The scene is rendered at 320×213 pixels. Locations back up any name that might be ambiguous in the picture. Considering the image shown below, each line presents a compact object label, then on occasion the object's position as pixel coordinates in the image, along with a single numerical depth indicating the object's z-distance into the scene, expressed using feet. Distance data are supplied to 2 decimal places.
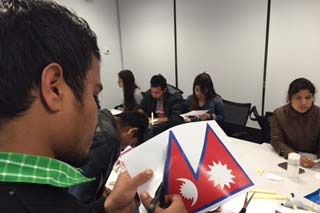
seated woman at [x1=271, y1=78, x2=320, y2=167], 7.70
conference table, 5.52
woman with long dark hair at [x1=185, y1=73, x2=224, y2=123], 10.98
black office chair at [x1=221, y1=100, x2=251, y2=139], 10.83
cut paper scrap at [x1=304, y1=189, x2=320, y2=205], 5.63
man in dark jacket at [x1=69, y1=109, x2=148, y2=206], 4.45
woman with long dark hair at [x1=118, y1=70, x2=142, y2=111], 12.17
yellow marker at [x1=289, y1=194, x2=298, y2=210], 5.18
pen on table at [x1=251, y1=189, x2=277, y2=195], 5.98
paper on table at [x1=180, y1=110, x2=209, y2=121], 9.96
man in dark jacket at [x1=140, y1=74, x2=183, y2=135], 11.83
